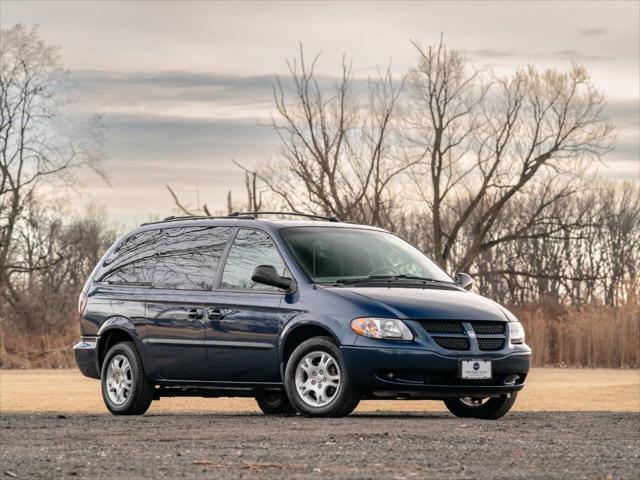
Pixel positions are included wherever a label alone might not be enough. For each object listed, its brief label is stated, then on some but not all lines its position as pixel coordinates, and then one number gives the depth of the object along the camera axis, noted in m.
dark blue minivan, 12.00
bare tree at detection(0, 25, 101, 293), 52.59
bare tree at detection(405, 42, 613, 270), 46.50
